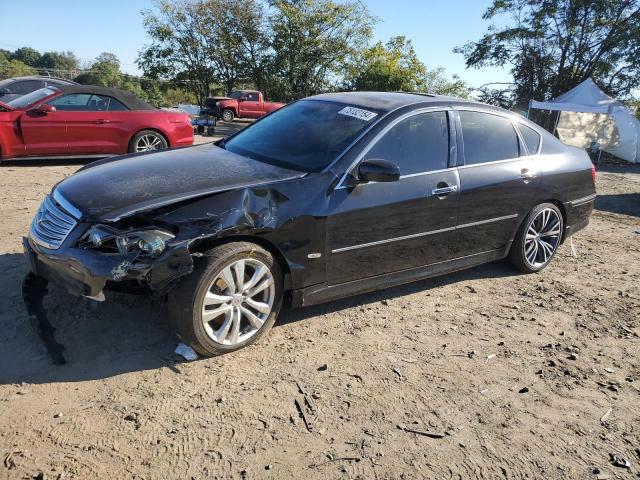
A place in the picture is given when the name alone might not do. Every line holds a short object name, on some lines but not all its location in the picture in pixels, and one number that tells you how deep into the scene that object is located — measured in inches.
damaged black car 123.6
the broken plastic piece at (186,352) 131.8
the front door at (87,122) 357.1
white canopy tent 733.3
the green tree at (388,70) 1163.9
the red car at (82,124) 344.5
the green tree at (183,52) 1182.3
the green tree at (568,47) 991.0
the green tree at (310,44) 1164.5
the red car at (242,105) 1015.6
